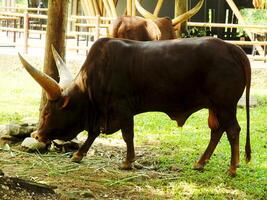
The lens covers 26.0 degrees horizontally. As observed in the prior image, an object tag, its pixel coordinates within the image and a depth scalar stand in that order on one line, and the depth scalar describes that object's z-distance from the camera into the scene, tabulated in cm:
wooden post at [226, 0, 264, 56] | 1758
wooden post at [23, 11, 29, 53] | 1687
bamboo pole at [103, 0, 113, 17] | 1900
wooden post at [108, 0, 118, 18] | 1858
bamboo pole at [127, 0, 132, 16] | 1747
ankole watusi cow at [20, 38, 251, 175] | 600
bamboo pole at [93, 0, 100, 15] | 2014
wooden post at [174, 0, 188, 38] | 1362
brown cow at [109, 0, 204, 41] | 1082
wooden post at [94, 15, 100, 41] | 1694
